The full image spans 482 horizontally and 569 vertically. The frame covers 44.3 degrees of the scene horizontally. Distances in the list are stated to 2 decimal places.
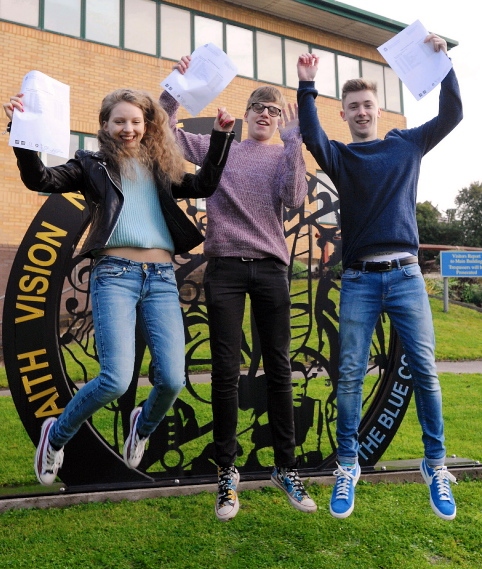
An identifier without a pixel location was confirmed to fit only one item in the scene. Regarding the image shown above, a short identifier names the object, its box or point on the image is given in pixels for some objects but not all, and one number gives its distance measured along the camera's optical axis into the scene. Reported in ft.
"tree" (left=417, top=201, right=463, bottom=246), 103.61
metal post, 47.40
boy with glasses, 10.53
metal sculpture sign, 12.75
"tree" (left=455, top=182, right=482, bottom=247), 109.50
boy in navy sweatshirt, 10.10
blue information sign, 49.24
